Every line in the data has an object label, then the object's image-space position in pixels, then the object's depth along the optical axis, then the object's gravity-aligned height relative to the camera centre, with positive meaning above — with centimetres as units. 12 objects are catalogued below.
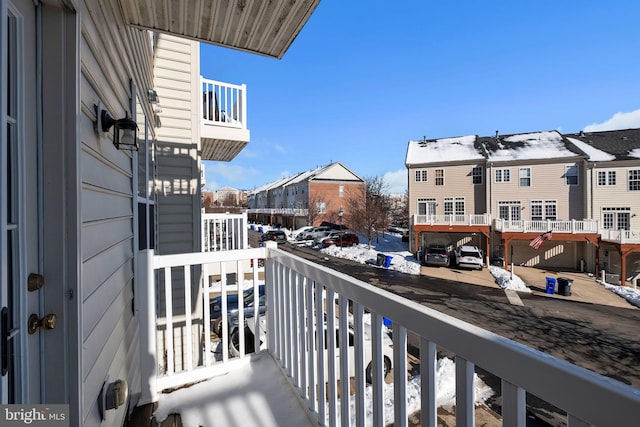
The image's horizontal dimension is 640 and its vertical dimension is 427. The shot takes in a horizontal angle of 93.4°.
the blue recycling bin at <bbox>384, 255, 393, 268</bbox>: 1584 -257
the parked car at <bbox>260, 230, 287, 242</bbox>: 2205 -166
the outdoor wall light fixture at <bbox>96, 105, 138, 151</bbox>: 179 +53
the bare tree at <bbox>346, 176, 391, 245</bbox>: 2180 +19
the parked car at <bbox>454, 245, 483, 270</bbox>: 1530 -237
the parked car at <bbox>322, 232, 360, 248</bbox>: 2081 -188
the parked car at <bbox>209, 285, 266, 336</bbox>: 695 -230
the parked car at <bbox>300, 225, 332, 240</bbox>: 2400 -159
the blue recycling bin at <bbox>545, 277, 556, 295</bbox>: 1200 -300
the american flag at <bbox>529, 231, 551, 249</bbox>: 1404 -133
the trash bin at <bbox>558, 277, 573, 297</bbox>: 1173 -298
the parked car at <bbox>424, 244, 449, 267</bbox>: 1589 -238
